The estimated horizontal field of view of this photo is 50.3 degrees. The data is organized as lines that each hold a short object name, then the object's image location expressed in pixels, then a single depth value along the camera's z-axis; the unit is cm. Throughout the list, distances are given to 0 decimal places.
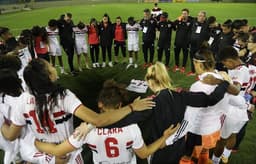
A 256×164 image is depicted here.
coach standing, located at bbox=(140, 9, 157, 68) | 1004
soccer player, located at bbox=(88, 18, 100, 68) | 1019
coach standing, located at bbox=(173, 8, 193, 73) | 945
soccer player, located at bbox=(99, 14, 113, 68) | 1022
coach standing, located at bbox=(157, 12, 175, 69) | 973
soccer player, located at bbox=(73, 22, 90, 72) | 1000
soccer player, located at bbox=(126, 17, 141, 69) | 1033
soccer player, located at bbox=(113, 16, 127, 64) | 1037
